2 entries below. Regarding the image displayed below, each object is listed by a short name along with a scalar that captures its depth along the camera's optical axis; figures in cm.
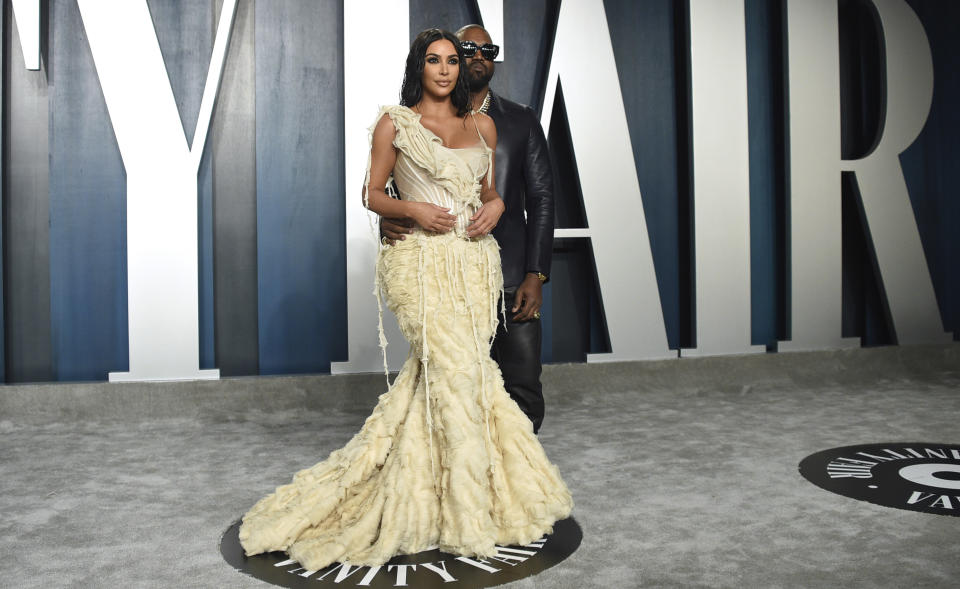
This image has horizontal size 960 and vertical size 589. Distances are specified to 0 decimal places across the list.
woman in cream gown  236
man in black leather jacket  330
